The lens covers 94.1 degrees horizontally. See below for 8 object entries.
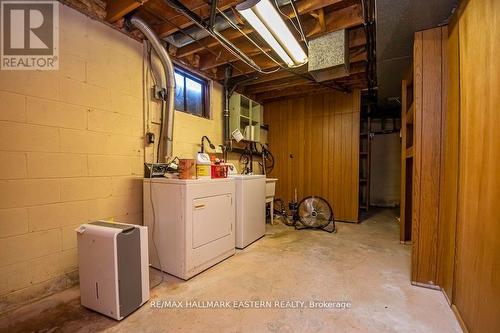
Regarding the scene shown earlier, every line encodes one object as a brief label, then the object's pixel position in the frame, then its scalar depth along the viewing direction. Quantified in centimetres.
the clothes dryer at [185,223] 216
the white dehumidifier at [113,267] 159
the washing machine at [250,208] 298
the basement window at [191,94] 321
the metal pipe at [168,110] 261
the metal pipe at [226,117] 386
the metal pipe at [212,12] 192
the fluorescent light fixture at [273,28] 179
